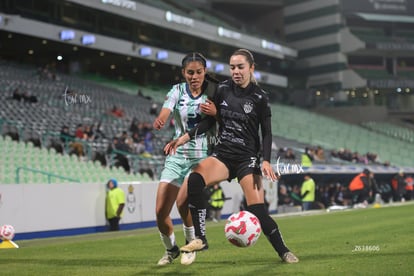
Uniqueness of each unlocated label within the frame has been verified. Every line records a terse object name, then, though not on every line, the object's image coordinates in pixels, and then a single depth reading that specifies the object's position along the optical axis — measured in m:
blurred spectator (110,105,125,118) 31.91
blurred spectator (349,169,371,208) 31.78
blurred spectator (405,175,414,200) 40.97
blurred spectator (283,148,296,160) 32.91
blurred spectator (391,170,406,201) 38.50
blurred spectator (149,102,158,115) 35.22
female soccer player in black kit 8.35
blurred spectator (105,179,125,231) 22.98
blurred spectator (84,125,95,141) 27.62
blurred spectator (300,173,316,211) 28.36
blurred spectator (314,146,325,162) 39.12
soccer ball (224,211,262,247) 8.05
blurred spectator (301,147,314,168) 33.89
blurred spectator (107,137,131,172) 28.39
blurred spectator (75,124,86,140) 27.44
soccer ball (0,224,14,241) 16.33
